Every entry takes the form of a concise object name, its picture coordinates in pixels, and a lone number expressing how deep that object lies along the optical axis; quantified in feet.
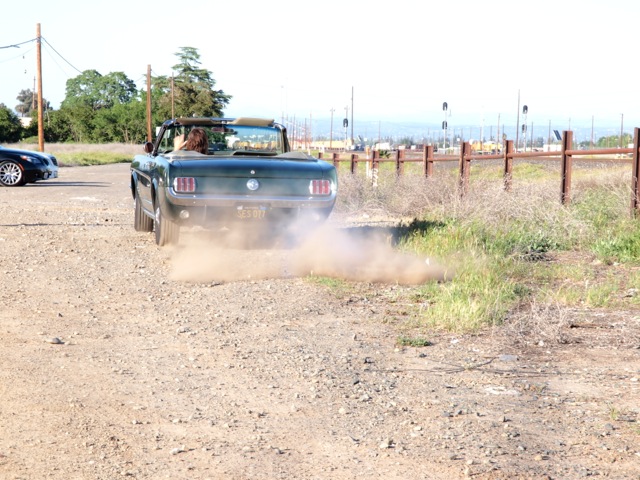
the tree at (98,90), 541.34
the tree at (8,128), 328.90
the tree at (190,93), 339.77
